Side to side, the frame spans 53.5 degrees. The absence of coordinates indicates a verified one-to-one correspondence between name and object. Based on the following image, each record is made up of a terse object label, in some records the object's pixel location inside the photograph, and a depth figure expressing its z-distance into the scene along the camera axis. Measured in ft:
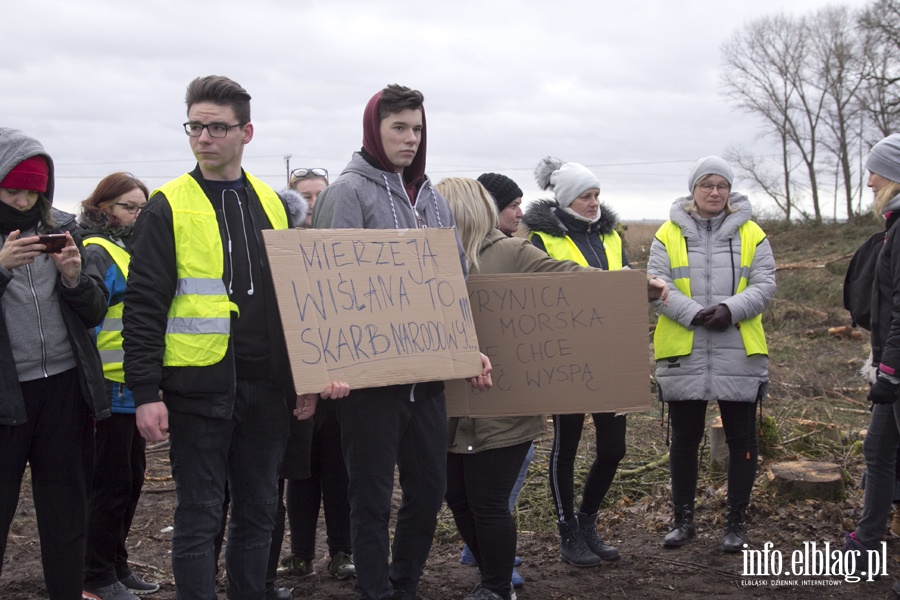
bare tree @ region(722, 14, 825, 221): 141.38
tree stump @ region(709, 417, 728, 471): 21.16
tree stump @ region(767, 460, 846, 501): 18.62
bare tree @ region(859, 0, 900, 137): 109.40
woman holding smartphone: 11.44
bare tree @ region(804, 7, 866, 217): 132.16
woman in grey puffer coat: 16.81
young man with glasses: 10.68
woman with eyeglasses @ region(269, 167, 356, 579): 15.42
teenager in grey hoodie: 11.89
